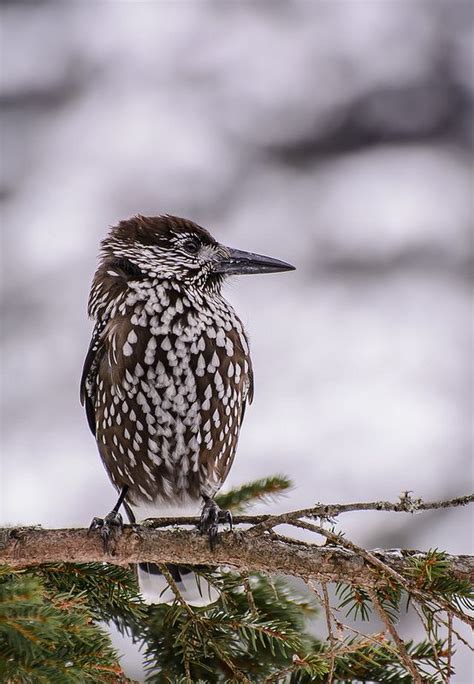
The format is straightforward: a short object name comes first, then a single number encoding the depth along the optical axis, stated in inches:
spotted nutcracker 283.7
